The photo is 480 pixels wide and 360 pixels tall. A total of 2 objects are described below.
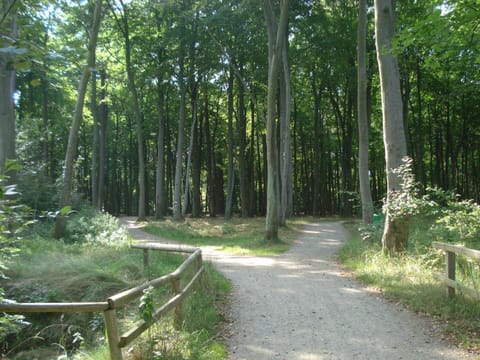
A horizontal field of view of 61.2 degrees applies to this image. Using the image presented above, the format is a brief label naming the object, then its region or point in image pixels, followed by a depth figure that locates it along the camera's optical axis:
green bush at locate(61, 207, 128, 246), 14.20
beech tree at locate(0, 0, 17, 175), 13.01
